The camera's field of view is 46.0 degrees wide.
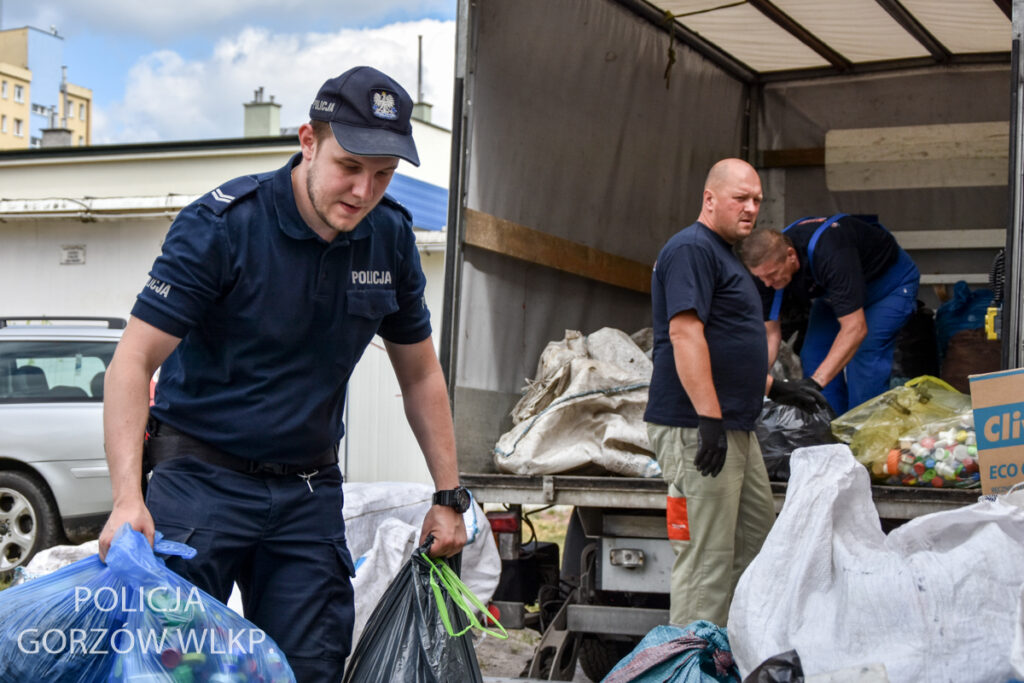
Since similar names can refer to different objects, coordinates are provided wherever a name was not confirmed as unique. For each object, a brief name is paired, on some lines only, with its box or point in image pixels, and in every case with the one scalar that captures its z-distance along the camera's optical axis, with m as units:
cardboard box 3.49
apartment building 62.56
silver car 7.90
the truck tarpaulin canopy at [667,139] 5.00
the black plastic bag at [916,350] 6.42
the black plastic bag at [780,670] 2.77
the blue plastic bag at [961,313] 6.25
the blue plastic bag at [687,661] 3.17
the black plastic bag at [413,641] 2.56
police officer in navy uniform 2.37
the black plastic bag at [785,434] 4.49
